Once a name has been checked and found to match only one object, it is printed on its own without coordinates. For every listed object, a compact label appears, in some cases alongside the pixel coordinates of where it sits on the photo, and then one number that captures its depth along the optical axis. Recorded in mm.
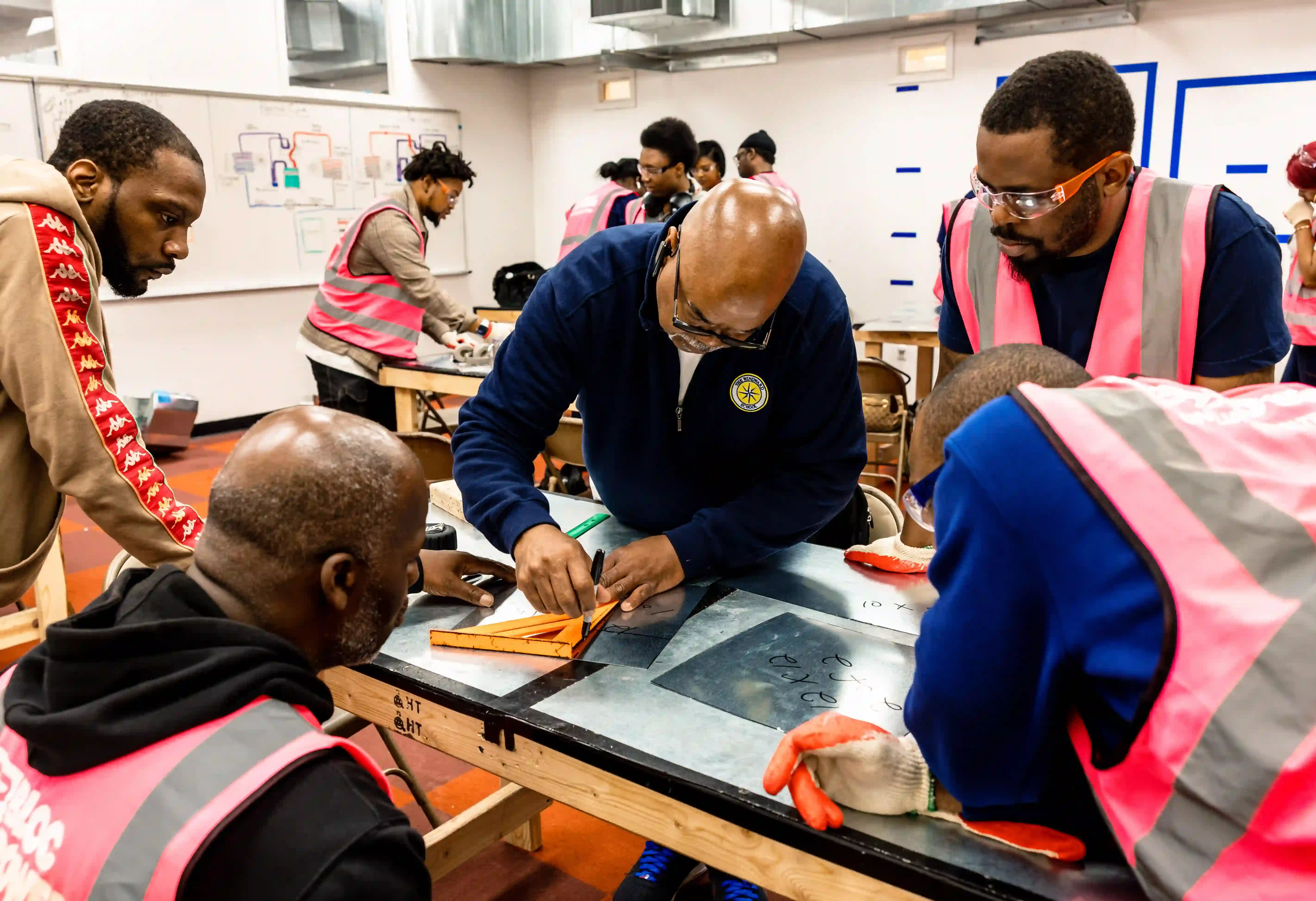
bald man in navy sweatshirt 1586
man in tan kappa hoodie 1533
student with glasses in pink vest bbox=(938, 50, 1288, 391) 1600
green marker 1834
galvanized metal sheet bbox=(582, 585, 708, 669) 1365
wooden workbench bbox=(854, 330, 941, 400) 5016
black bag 6961
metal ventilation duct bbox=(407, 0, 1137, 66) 5723
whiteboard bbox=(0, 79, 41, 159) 4977
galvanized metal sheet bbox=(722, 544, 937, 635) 1519
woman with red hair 3545
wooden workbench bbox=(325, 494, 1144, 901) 932
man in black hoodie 729
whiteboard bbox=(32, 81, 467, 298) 5762
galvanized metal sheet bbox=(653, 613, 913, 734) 1207
